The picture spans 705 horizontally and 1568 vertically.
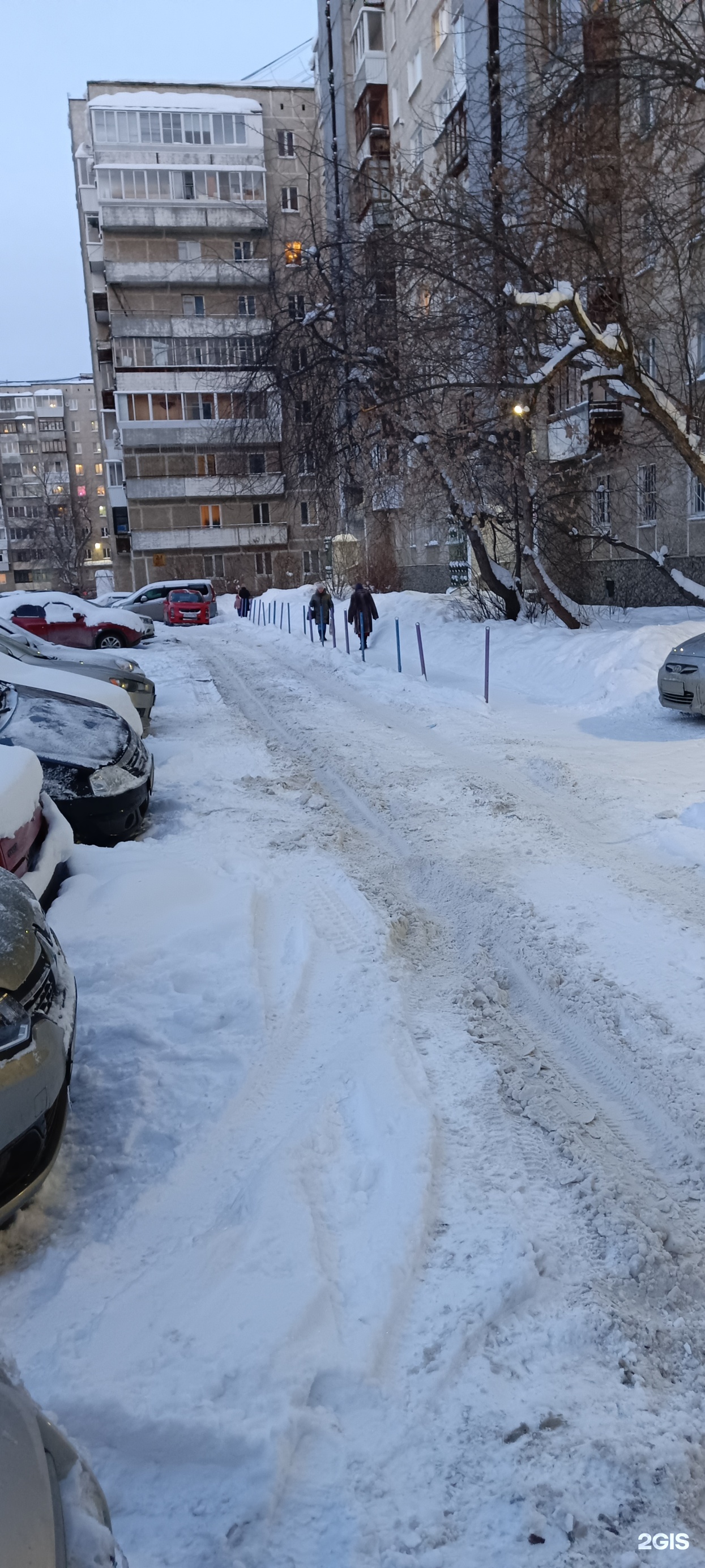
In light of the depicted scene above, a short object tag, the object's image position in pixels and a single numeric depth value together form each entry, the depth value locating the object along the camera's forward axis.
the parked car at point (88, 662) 10.82
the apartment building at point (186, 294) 55.38
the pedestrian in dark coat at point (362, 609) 20.53
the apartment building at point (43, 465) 117.38
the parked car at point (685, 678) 11.41
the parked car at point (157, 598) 37.31
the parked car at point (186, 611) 35.31
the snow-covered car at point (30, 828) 4.82
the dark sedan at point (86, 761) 7.32
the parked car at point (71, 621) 23.77
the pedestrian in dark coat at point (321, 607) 24.47
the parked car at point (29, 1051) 3.07
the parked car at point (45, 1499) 1.54
